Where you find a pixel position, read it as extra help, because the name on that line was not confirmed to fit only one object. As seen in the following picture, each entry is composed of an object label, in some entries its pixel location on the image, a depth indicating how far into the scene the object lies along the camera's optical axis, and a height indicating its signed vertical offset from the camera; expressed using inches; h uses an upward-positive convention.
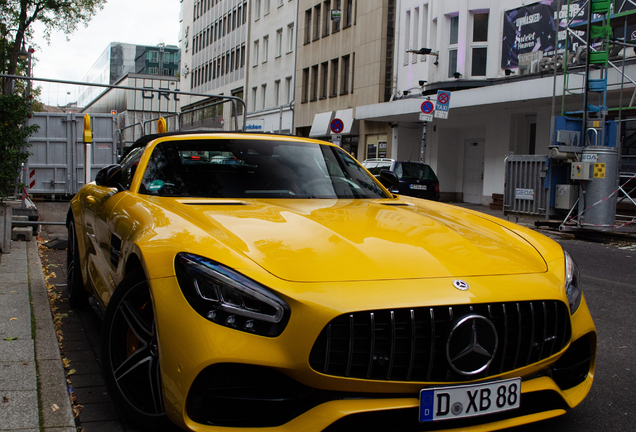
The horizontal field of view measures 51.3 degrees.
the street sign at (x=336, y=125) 794.4 +54.1
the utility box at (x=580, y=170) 525.0 +6.1
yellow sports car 90.4 -22.1
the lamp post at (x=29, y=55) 614.9 +99.9
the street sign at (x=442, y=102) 753.6 +81.6
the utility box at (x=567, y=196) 548.7 -15.3
